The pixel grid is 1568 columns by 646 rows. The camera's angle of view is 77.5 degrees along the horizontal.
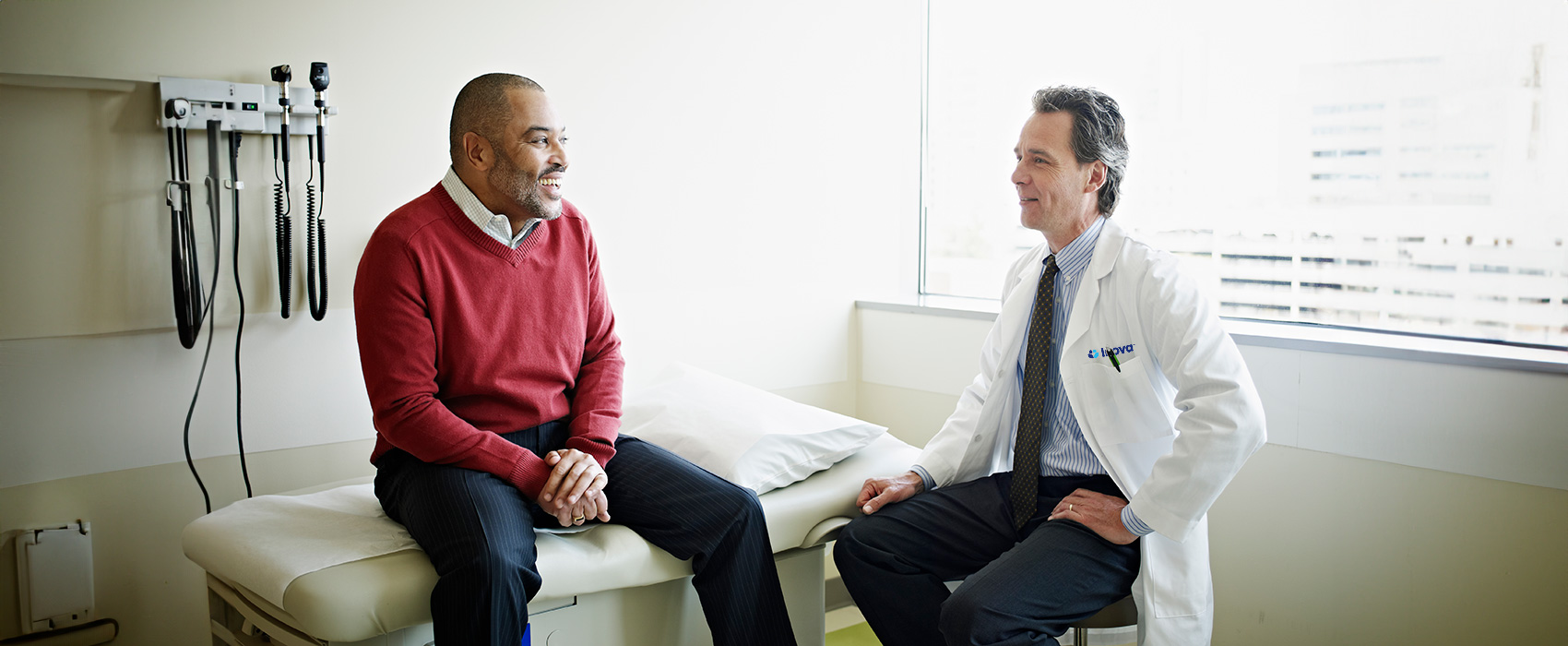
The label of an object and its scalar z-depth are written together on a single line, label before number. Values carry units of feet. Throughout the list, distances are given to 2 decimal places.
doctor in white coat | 5.27
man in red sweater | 5.56
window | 6.46
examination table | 4.98
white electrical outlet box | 6.27
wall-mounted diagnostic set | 6.48
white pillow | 6.66
